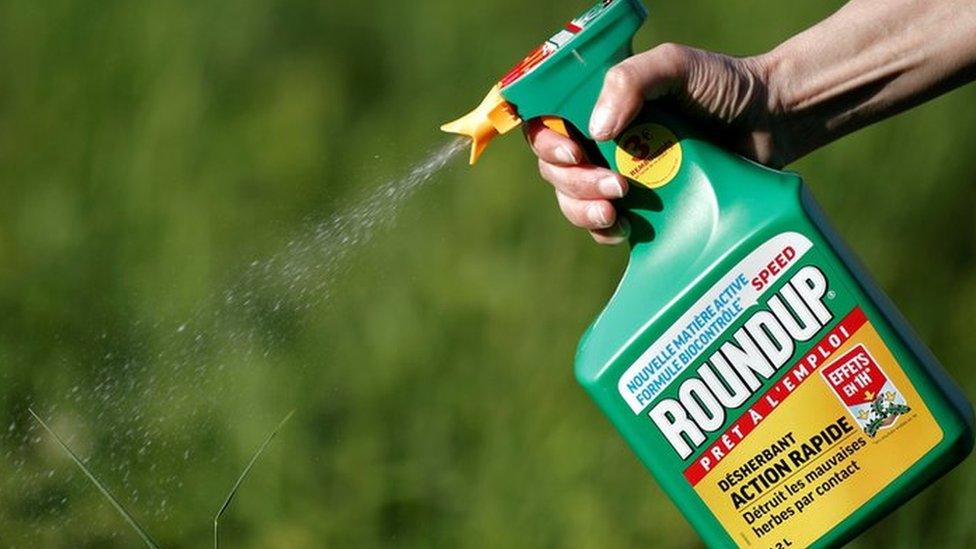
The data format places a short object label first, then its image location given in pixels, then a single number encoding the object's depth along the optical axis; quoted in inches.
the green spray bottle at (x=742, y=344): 137.4
